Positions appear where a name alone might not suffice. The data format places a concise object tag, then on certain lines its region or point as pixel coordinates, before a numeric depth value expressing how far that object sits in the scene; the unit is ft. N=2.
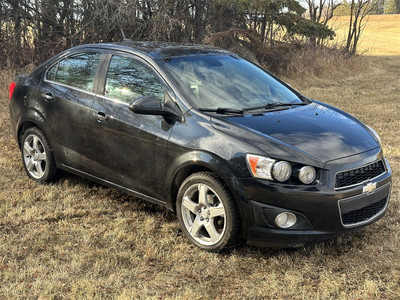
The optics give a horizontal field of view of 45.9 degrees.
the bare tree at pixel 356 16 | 77.22
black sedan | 11.33
